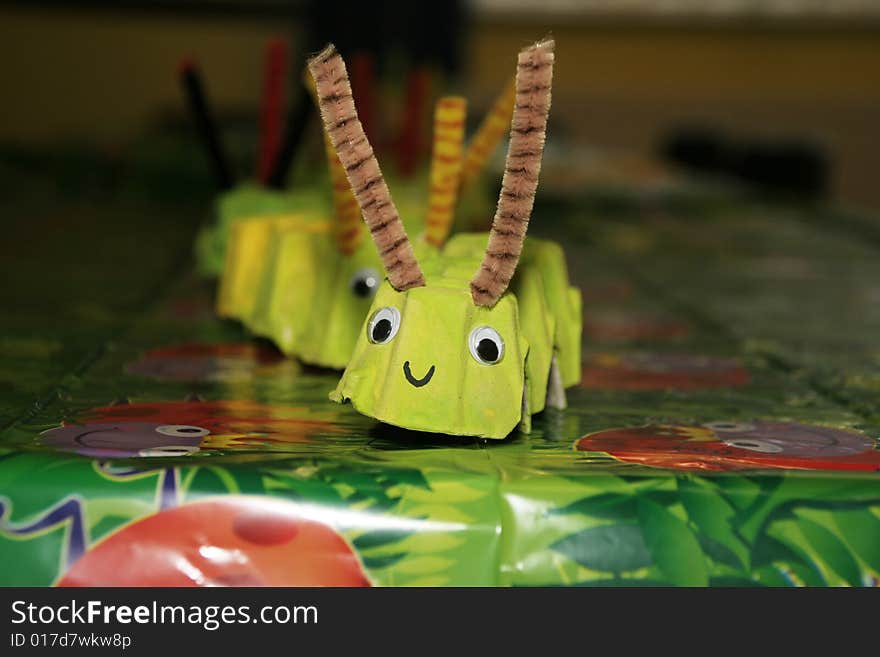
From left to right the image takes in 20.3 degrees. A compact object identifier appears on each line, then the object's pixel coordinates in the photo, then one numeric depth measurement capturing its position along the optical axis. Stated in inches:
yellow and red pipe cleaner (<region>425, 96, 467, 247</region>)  28.4
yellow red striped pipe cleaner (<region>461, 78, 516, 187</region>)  30.7
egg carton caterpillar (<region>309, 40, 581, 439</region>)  26.1
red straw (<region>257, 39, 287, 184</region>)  36.7
